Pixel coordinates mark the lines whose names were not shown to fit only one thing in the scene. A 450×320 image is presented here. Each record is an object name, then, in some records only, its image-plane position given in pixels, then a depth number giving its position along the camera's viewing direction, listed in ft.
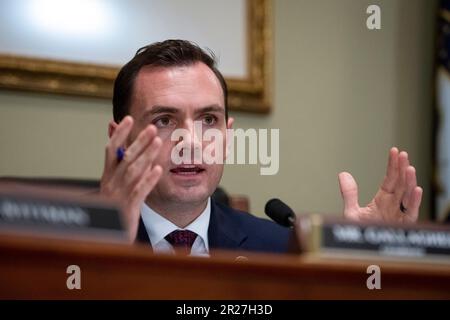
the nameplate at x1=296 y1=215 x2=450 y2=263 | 9.09
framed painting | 11.50
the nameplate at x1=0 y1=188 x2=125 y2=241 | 8.34
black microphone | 9.78
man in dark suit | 10.21
